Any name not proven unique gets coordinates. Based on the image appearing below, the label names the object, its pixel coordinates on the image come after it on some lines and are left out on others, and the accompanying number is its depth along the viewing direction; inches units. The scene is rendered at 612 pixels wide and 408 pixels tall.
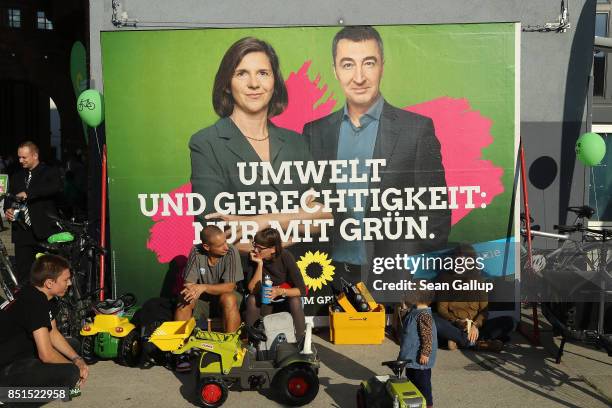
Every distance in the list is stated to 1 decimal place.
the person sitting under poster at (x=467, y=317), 265.8
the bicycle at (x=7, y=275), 278.8
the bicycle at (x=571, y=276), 238.8
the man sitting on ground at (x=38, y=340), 165.6
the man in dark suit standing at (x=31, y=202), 297.0
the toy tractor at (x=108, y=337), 247.8
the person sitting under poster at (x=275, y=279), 265.0
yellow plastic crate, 273.0
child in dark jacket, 191.0
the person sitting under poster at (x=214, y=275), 256.4
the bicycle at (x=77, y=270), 260.8
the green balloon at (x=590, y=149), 292.2
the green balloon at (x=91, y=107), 282.4
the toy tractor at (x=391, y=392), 174.9
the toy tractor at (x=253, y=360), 210.1
